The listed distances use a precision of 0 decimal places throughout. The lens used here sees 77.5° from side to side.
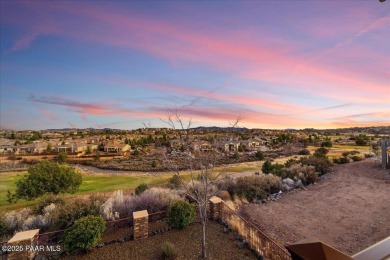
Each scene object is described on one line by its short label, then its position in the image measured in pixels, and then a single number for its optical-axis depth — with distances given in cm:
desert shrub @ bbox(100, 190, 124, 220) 960
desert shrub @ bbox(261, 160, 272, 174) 2143
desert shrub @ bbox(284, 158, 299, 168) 2405
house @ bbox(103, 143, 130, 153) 6625
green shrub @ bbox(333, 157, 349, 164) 2514
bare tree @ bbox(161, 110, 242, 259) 897
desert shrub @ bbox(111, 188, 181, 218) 1030
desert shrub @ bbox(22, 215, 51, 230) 905
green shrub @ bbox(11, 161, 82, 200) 1568
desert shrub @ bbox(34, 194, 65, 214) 1121
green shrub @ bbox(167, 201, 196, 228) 920
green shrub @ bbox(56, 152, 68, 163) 4816
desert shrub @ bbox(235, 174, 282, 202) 1431
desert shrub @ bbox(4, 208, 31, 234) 930
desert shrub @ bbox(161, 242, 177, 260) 720
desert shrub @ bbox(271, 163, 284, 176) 1915
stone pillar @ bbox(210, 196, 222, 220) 1032
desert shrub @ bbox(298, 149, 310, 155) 4779
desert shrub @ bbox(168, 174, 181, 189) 1592
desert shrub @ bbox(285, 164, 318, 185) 1802
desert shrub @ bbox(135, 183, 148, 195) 1395
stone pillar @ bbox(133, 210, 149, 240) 855
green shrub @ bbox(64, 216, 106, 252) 746
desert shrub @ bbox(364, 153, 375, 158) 2947
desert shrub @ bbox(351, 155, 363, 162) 2637
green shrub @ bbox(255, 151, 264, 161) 4684
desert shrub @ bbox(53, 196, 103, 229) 896
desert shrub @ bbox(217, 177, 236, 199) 1491
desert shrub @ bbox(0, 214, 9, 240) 890
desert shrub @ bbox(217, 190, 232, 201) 1390
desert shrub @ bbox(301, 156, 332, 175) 2094
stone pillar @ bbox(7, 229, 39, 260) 679
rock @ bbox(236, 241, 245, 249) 805
